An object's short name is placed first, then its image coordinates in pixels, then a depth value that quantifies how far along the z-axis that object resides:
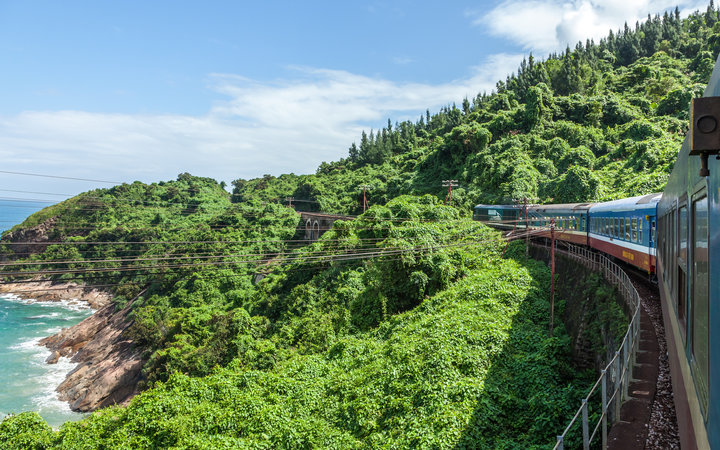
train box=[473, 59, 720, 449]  2.38
